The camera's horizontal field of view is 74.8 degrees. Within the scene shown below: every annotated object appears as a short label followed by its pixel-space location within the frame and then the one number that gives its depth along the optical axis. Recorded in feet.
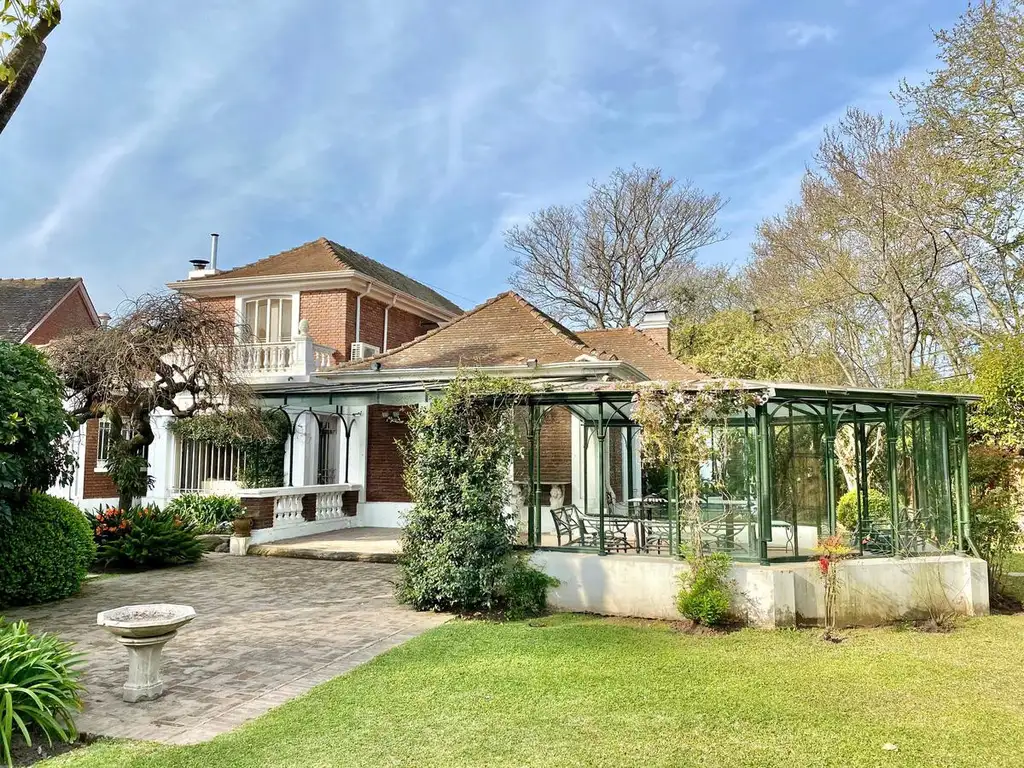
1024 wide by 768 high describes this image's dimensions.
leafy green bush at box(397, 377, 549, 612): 28.66
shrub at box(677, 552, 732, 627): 25.91
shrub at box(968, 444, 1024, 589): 31.40
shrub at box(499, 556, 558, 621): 28.48
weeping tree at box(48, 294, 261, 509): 40.34
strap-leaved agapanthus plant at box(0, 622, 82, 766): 15.62
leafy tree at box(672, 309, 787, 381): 76.23
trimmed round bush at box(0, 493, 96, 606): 29.37
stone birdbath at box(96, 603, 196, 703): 18.37
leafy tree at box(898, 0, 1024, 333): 44.01
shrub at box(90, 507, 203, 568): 39.70
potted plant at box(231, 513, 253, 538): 45.57
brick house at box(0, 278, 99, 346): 88.79
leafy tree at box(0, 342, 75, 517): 26.25
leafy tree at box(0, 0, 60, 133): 17.70
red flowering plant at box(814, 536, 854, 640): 26.25
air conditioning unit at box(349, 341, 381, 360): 59.88
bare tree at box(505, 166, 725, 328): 106.32
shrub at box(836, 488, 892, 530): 39.59
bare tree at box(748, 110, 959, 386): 53.72
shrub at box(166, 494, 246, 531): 50.03
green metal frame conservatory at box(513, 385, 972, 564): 28.40
